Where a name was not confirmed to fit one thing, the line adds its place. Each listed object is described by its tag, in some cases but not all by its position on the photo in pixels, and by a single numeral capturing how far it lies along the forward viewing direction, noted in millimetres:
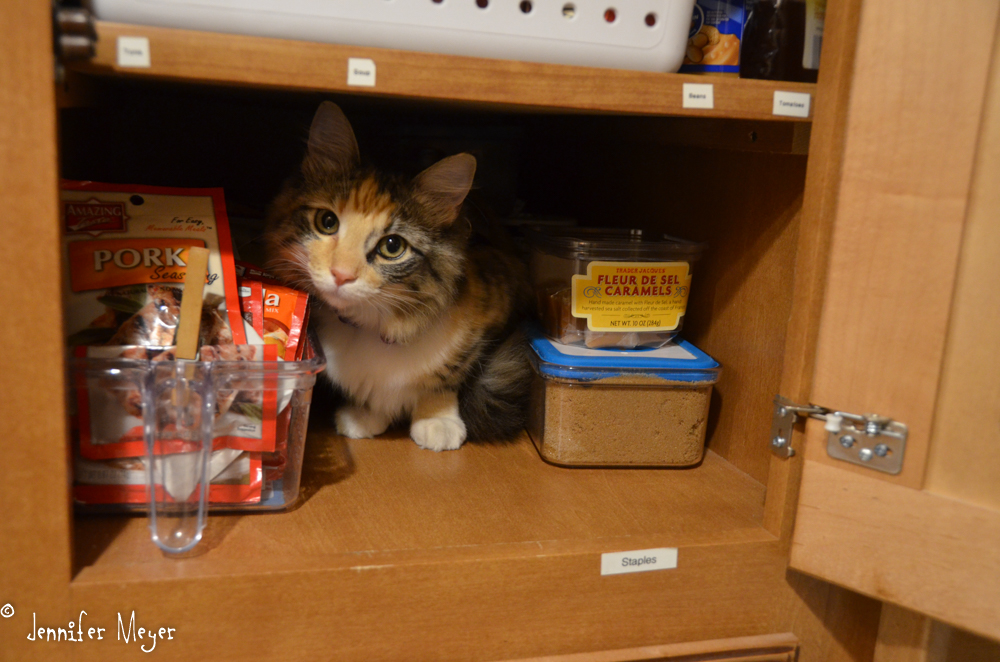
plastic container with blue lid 1089
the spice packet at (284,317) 948
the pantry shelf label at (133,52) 690
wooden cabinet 698
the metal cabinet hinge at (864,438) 785
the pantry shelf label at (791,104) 851
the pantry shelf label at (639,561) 854
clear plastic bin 792
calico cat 1051
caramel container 1107
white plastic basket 722
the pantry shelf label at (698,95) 835
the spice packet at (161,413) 806
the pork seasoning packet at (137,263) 861
